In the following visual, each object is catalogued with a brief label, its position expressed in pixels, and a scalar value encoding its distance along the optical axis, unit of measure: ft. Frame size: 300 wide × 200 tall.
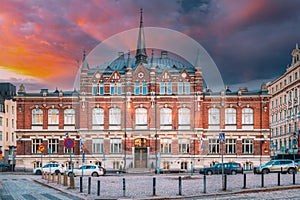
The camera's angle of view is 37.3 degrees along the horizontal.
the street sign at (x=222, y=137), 96.84
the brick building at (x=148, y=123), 227.40
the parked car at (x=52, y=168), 196.12
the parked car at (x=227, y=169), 178.91
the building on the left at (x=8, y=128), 297.12
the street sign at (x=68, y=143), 104.59
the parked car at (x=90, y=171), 179.22
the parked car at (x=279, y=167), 170.19
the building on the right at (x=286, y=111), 283.79
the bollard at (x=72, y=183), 104.59
